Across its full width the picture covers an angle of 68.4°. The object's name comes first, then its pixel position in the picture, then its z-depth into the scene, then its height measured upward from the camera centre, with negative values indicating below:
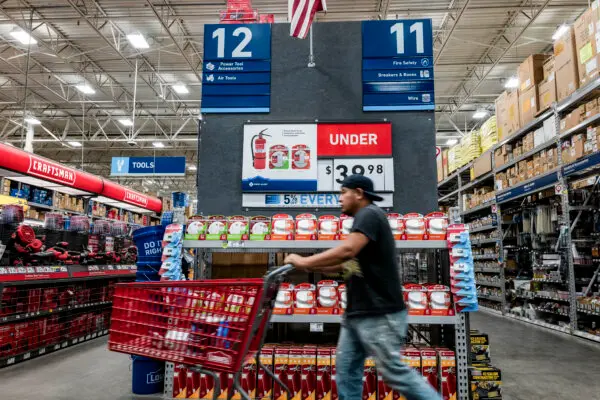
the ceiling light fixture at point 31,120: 15.68 +4.52
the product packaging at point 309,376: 3.18 -0.92
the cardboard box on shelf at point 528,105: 7.62 +2.55
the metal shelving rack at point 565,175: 6.19 +1.15
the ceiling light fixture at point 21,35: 11.77 +5.72
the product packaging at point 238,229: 3.27 +0.14
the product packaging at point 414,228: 3.17 +0.15
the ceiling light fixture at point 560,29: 10.58 +5.28
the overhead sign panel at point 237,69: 4.04 +1.64
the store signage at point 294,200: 3.90 +0.43
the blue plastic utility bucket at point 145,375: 3.51 -1.01
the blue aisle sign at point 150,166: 13.45 +2.52
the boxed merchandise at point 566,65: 6.48 +2.79
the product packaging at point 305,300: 3.18 -0.37
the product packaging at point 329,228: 3.23 +0.15
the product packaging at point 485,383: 3.31 -1.01
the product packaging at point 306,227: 3.25 +0.16
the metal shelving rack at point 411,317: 3.04 -0.48
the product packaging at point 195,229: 3.31 +0.14
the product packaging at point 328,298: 3.17 -0.36
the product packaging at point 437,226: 3.16 +0.16
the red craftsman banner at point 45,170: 7.16 +1.42
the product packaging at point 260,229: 3.28 +0.14
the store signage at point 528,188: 7.16 +1.09
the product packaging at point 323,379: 3.17 -0.94
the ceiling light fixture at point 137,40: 11.29 +5.36
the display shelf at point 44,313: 4.70 -0.77
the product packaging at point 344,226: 3.24 +0.16
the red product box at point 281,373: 3.20 -0.90
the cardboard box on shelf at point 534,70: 7.64 +3.12
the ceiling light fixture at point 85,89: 15.01 +5.45
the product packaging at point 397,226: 3.18 +0.16
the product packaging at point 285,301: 3.17 -0.38
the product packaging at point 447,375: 3.06 -0.88
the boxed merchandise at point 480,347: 3.83 -0.85
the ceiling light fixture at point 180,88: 15.15 +5.52
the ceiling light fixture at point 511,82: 13.27 +5.06
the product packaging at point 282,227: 3.27 +0.16
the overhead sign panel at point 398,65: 3.93 +1.65
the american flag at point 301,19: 3.82 +1.99
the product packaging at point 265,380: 3.21 -0.95
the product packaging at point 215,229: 3.29 +0.14
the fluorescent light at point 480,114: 16.56 +5.18
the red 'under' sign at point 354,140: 3.88 +0.96
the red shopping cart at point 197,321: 2.13 -0.37
